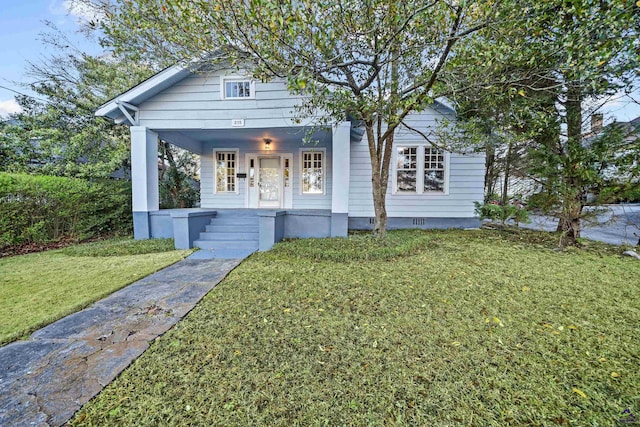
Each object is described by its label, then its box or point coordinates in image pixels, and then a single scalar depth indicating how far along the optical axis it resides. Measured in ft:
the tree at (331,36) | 10.75
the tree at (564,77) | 10.78
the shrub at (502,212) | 20.58
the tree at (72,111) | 27.71
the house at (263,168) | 20.13
